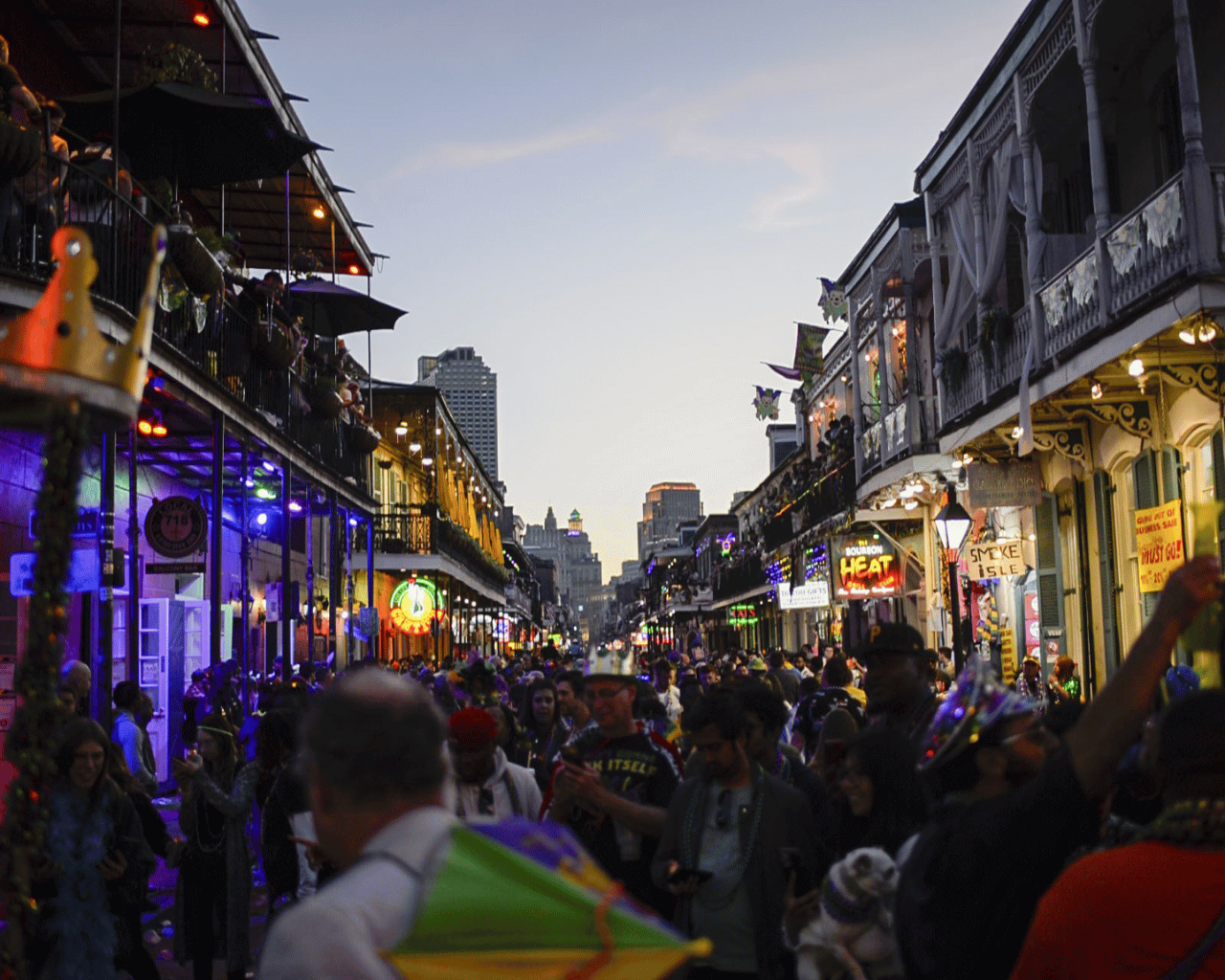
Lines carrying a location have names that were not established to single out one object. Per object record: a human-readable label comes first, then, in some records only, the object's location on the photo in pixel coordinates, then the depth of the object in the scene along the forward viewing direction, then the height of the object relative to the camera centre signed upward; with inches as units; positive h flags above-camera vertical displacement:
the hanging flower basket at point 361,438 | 908.7 +134.8
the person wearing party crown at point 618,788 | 218.8 -28.3
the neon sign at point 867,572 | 884.0 +33.3
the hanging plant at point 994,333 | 595.8 +130.9
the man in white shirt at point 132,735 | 439.2 -33.5
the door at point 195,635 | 814.5 -0.3
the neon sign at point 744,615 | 2243.6 +15.1
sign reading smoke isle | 711.7 +31.6
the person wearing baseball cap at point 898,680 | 226.5 -10.4
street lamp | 525.7 +35.2
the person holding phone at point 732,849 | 195.0 -34.3
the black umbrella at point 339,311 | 880.3 +223.1
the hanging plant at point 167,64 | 583.2 +257.8
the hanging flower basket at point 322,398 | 798.5 +143.0
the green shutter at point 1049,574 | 705.6 +23.6
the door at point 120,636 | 693.3 +0.0
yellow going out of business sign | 520.7 +29.5
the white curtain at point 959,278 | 659.4 +173.0
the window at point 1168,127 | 552.4 +207.6
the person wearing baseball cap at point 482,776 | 241.9 -27.9
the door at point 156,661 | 743.7 -14.6
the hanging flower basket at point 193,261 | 477.4 +141.4
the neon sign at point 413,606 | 1034.7 +19.4
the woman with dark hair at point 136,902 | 242.7 -49.0
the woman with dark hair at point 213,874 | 294.7 -54.4
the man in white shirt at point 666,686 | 601.3 -31.0
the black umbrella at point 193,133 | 558.9 +229.1
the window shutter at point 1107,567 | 621.0 +23.6
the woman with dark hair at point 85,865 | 224.7 -41.0
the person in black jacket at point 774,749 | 228.1 -25.2
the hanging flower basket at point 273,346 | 645.9 +144.4
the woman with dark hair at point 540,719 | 422.0 -30.8
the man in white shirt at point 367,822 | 75.0 -12.0
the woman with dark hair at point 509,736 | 340.3 -29.8
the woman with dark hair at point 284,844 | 269.0 -44.3
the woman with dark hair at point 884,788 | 167.6 -21.7
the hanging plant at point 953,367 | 659.4 +127.8
